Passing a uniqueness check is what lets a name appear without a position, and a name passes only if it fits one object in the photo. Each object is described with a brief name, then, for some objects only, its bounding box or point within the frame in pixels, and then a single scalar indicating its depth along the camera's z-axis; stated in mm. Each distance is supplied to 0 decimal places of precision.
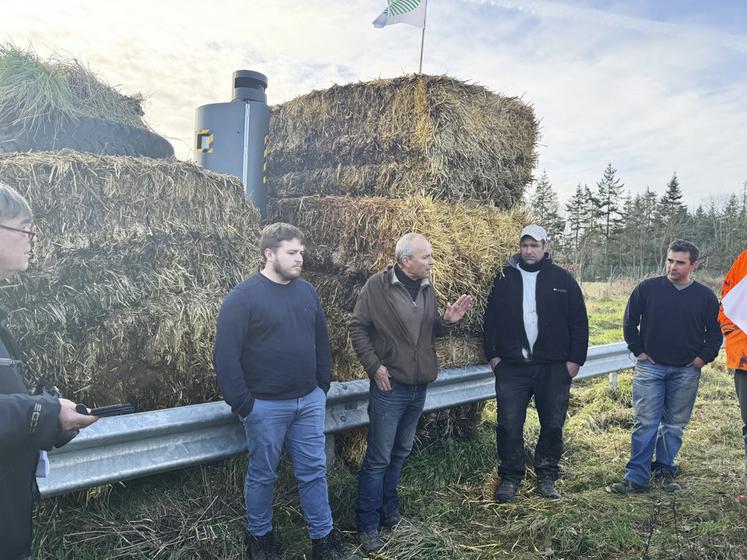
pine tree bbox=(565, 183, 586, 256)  51000
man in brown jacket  3662
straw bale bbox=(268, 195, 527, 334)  4496
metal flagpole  4953
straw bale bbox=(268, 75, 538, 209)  4680
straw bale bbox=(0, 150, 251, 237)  3139
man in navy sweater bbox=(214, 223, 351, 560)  3111
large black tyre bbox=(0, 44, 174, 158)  3777
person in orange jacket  4391
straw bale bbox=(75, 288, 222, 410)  3275
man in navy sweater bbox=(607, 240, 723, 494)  4602
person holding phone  1762
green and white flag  5422
